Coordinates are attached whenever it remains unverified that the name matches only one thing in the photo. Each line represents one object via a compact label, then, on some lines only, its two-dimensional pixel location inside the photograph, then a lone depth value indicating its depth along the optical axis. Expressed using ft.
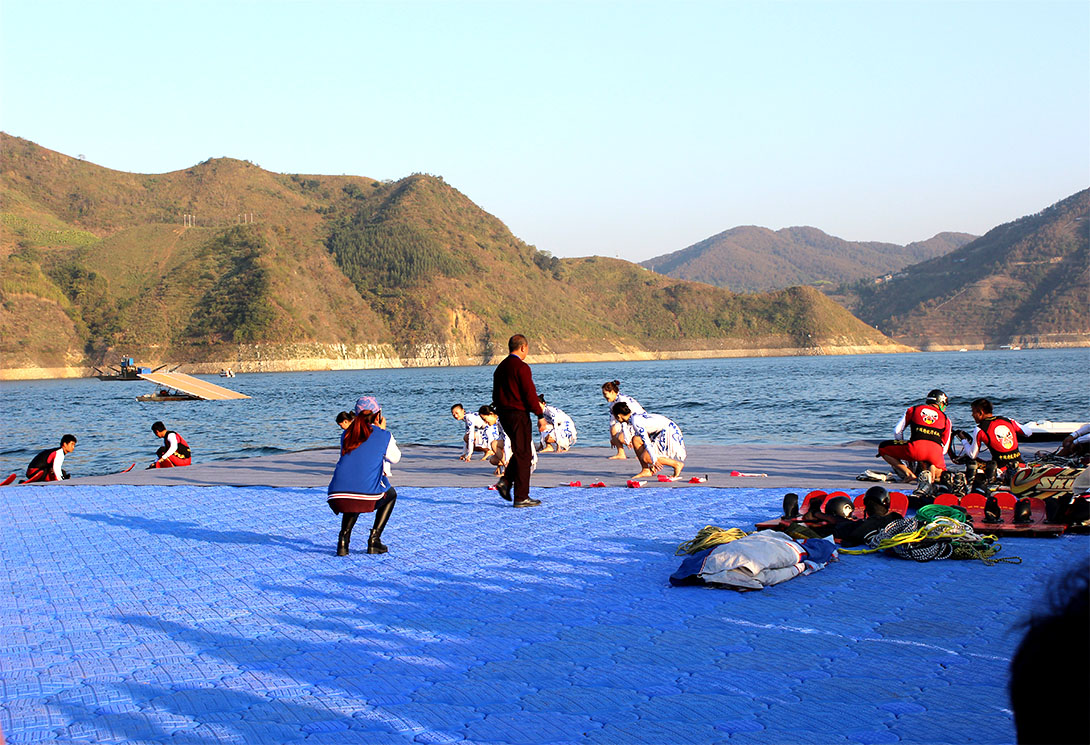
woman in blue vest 23.49
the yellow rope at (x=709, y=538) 21.75
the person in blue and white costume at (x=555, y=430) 48.29
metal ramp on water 106.11
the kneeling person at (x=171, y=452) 50.21
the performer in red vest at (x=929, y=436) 30.96
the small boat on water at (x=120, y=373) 297.04
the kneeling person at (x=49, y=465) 45.42
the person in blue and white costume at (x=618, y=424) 37.55
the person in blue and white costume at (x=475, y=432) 45.32
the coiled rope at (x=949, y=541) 21.21
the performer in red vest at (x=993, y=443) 30.04
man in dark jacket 30.71
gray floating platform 36.65
